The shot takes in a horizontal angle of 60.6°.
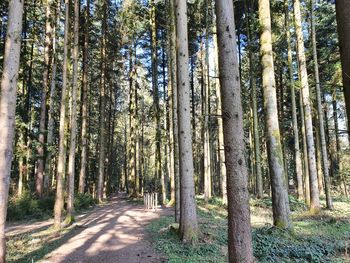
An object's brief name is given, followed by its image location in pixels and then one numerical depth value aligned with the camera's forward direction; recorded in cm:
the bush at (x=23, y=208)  1438
